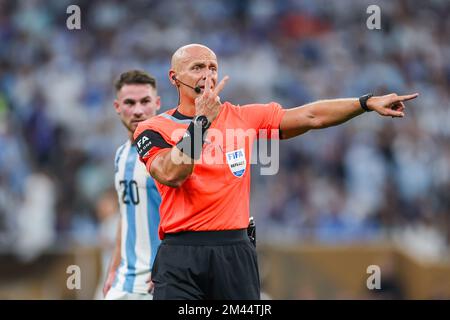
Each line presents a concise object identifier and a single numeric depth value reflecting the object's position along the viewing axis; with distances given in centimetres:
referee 1194
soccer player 1525
